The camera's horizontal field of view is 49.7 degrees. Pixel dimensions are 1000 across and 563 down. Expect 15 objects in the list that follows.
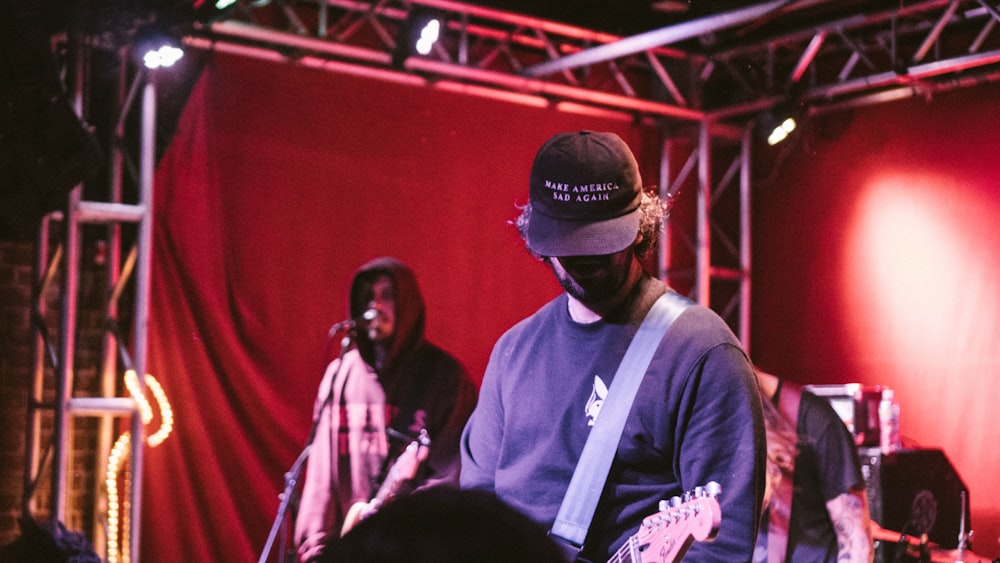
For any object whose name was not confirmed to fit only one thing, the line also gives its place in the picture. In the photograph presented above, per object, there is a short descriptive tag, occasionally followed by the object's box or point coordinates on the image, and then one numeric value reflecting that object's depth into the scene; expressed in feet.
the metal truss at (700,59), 23.98
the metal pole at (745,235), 30.99
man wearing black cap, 7.55
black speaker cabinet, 22.00
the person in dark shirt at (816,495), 16.26
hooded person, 18.80
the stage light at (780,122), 27.43
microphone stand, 17.68
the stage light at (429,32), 23.63
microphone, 18.94
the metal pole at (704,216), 29.91
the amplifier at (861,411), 23.45
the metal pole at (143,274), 20.59
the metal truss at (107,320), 20.16
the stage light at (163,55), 20.03
